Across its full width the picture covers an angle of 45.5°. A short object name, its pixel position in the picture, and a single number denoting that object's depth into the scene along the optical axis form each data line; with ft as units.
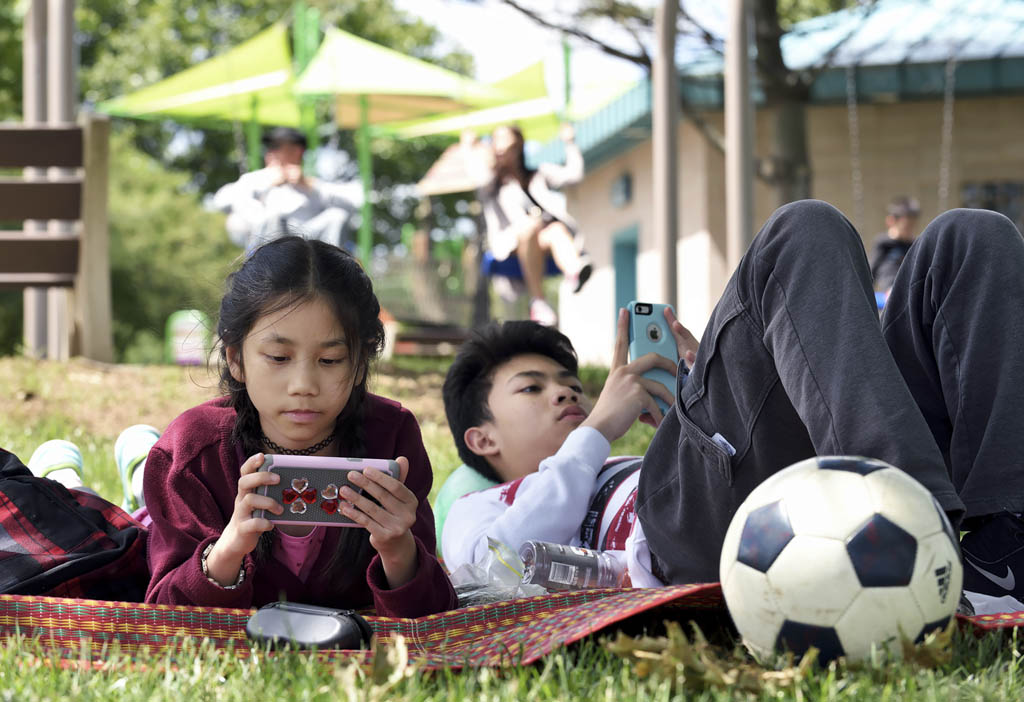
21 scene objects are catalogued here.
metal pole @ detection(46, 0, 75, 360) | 29.35
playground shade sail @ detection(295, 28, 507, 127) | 49.29
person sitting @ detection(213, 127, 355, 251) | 31.99
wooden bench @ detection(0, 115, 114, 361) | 26.84
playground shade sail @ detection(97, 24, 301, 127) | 55.77
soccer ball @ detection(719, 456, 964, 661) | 6.54
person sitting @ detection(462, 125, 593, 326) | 33.40
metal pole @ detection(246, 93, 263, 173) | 60.88
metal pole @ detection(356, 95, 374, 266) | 51.42
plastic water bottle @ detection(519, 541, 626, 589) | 10.16
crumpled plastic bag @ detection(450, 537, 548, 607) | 9.96
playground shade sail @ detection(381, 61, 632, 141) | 57.82
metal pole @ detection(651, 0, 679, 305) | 28.81
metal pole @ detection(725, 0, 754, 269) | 26.32
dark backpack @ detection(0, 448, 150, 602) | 9.26
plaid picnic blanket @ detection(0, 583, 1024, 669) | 7.57
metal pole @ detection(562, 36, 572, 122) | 59.47
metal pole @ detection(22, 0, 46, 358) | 32.09
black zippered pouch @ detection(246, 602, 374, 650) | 7.52
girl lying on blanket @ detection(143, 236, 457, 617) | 8.71
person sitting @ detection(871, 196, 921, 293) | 33.22
